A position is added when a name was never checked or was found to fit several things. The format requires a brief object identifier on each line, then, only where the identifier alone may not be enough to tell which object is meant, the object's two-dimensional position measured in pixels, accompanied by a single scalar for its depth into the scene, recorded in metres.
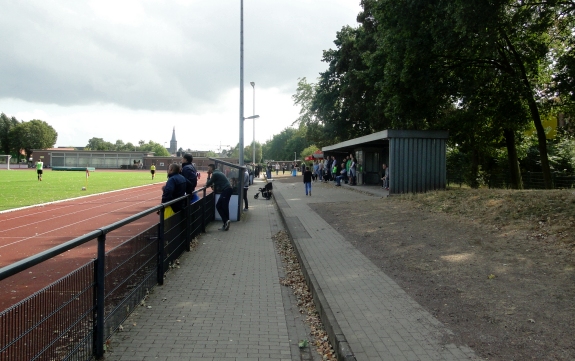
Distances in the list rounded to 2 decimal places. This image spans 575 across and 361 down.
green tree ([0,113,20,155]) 116.06
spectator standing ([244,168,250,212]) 16.02
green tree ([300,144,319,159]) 81.91
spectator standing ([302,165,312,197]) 22.69
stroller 22.44
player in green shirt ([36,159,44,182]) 37.78
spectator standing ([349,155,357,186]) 28.06
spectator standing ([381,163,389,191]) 22.24
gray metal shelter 19.12
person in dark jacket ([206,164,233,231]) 12.09
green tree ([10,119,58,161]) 113.38
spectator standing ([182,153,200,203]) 10.41
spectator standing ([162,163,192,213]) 8.41
